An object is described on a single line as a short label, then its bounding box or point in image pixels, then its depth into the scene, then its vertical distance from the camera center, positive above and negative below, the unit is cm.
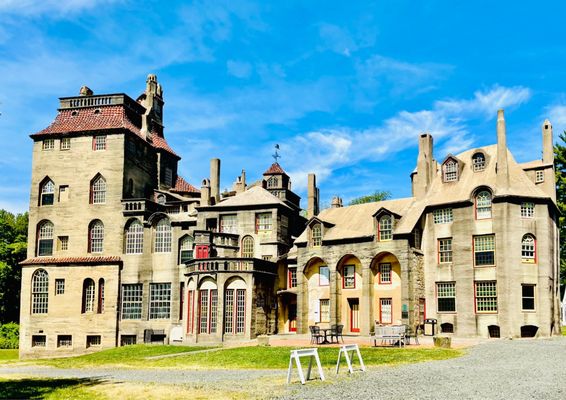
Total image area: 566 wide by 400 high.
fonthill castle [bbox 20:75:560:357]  4175 +252
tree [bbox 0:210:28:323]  6662 +60
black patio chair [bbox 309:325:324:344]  3643 -276
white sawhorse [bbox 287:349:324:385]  1912 -226
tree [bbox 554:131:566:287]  5453 +811
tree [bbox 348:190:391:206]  9138 +1181
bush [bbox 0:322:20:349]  6134 -507
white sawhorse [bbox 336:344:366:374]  2121 -239
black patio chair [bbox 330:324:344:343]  3587 -261
